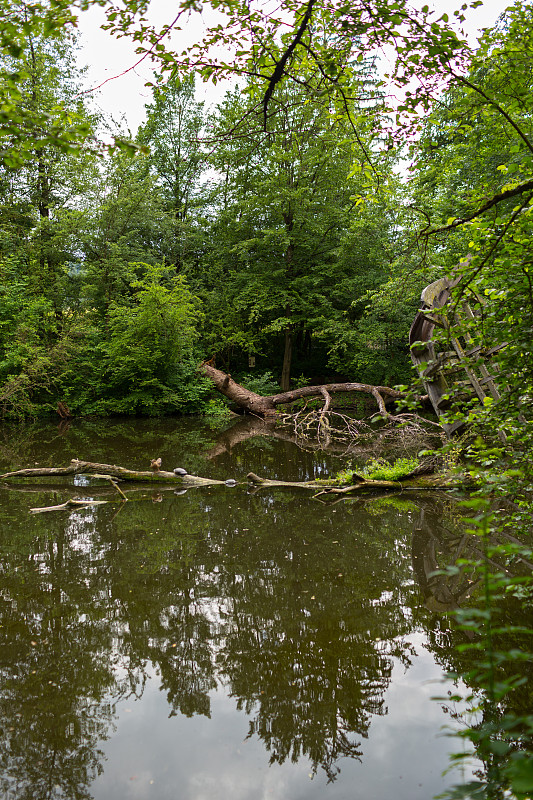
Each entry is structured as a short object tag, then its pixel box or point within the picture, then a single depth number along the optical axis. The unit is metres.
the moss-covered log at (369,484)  7.68
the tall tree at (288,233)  17.70
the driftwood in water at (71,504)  6.96
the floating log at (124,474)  8.23
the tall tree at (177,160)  23.16
